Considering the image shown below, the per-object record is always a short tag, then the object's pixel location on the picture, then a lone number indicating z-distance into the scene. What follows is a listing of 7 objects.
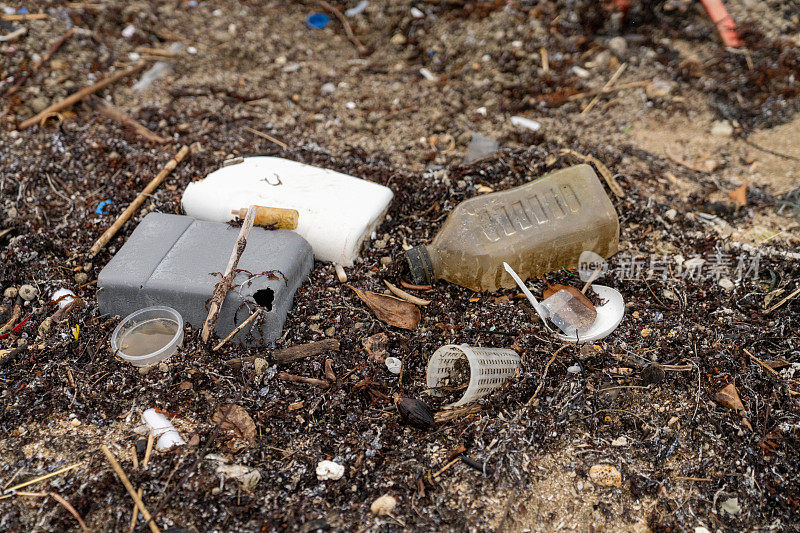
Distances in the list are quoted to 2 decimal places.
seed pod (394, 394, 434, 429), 2.16
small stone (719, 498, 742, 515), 1.95
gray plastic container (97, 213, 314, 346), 2.34
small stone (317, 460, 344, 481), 2.02
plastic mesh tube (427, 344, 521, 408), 2.11
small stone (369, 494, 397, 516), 1.93
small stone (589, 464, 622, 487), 2.03
